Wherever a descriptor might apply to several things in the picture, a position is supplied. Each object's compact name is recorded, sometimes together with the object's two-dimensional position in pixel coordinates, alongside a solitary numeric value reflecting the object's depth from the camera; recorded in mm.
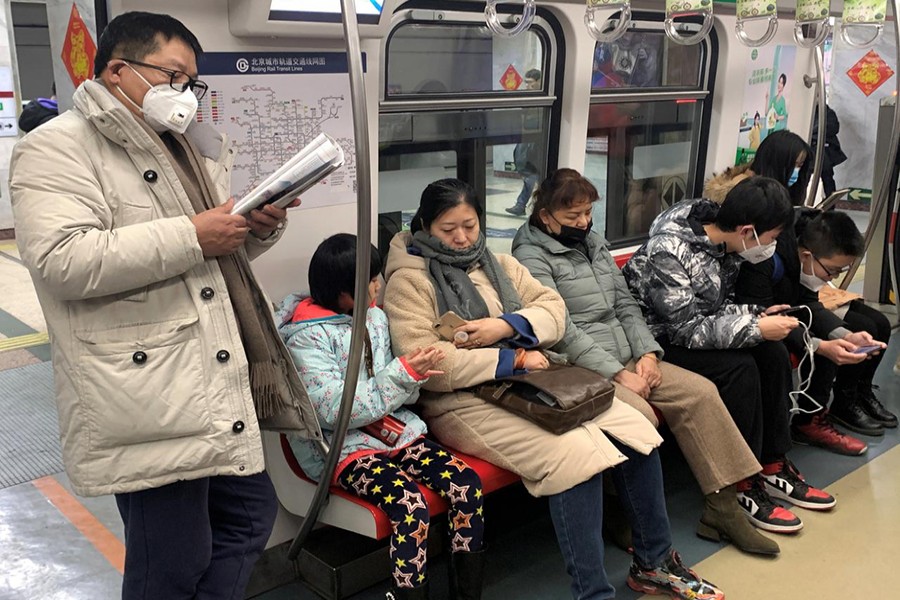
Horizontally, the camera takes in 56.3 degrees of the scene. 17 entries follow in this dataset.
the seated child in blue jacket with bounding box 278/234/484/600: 2438
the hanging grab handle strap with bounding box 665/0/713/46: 3627
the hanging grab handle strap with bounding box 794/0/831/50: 4090
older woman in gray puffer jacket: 3088
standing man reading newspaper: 1742
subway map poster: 2629
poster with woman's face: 5074
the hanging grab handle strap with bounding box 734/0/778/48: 3926
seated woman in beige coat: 2557
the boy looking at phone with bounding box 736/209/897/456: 3613
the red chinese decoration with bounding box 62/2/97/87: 2455
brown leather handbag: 2596
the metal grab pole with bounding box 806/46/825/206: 4898
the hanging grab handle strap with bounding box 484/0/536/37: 3201
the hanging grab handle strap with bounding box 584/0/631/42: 3340
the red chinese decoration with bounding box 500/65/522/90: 3846
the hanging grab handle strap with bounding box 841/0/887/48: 4156
